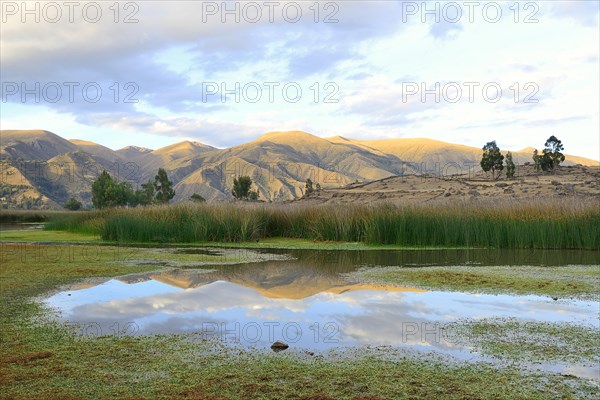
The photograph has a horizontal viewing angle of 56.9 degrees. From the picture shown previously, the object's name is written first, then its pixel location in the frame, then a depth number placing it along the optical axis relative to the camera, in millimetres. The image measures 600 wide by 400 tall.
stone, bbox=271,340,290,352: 5638
